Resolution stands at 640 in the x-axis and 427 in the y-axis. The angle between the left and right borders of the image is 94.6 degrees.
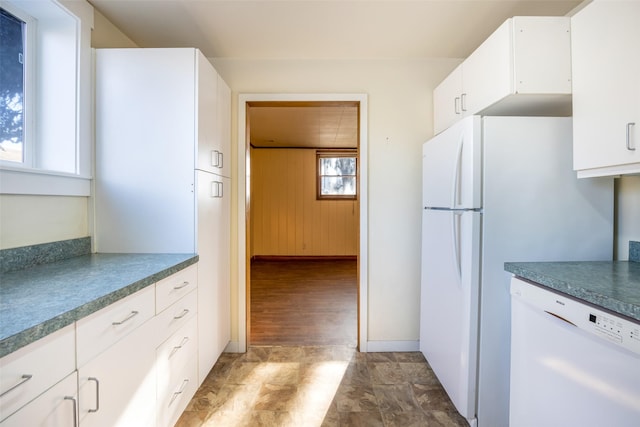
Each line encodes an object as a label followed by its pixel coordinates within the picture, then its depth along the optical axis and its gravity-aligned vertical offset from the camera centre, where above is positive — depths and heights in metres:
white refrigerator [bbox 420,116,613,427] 1.50 -0.04
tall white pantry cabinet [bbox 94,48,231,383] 1.71 +0.35
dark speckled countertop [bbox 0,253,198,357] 0.76 -0.28
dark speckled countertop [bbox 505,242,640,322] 0.88 -0.25
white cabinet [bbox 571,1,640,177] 1.12 +0.52
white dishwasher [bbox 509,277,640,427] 0.85 -0.51
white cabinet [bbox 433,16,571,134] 1.44 +0.73
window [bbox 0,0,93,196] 1.43 +0.62
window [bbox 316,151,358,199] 6.23 +0.76
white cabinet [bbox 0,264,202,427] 0.75 -0.53
